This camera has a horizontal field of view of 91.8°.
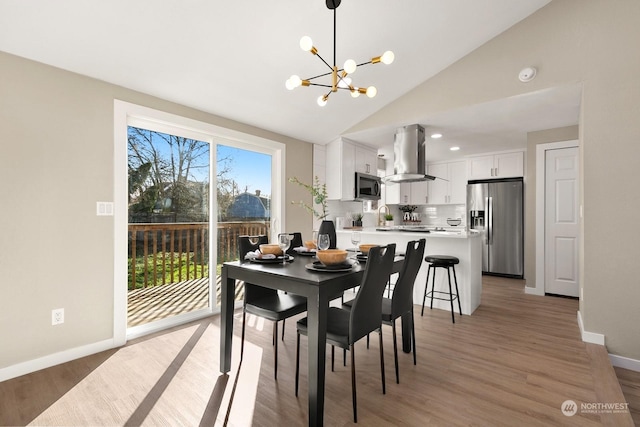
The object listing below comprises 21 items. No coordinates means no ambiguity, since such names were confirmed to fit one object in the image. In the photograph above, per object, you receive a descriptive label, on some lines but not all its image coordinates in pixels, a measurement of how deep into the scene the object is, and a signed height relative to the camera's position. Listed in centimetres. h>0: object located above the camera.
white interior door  413 -11
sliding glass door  299 -14
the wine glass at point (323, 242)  214 -21
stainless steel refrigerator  530 -19
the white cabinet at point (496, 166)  539 +85
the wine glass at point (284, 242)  218 -21
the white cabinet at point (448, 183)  607 +59
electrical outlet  236 -80
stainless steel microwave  494 +42
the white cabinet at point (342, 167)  471 +70
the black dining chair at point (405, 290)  211 -55
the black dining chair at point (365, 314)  174 -60
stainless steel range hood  405 +79
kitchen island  351 -51
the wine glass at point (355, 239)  237 -20
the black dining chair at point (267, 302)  213 -67
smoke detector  298 +134
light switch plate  258 +3
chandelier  191 +92
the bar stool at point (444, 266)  338 -59
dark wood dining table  161 -45
